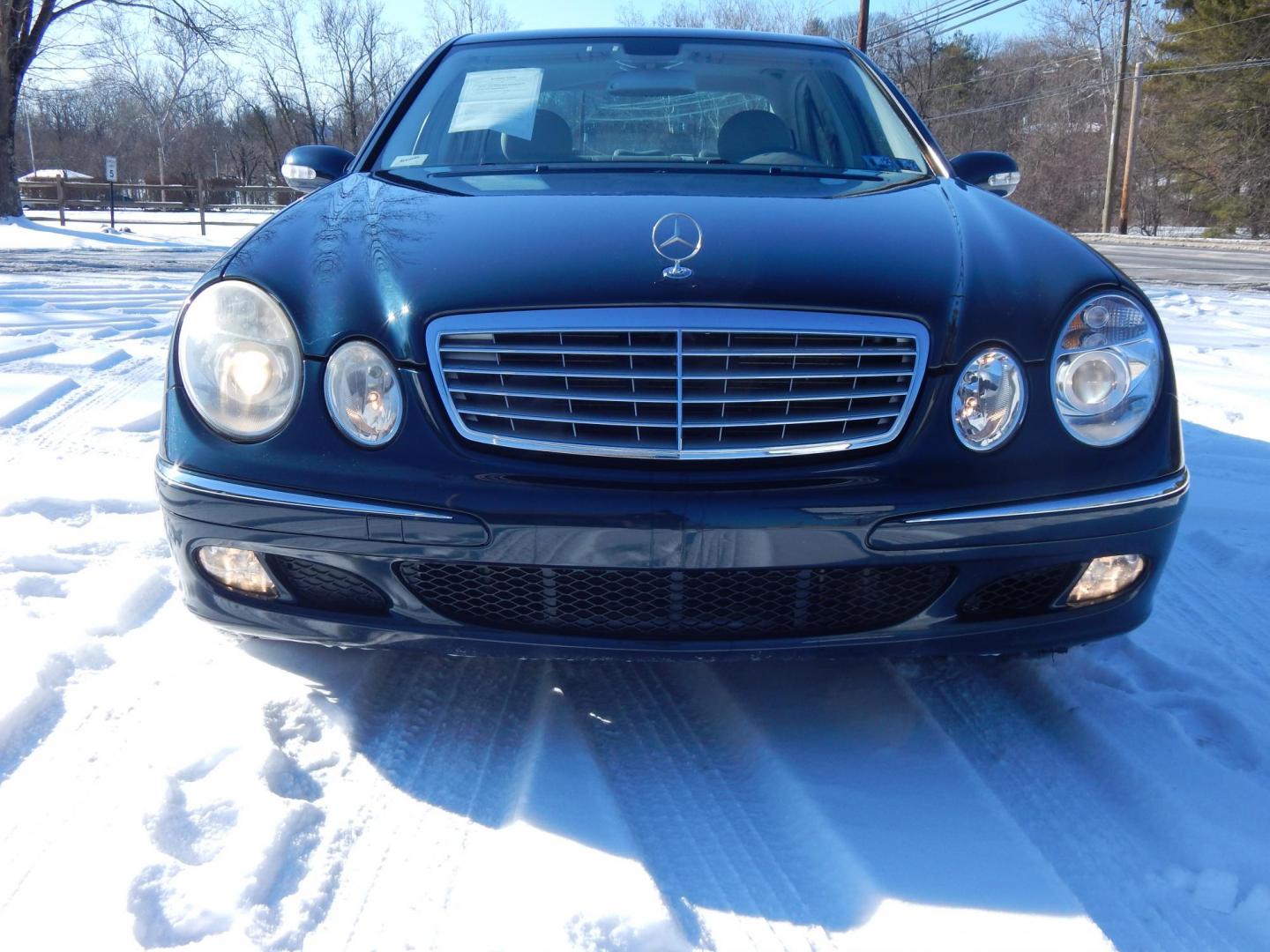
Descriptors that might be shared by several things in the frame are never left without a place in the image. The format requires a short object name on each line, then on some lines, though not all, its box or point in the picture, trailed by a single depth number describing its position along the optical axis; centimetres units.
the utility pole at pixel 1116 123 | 3350
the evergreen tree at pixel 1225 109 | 3198
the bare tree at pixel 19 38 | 2245
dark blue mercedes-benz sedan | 184
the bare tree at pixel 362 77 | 4366
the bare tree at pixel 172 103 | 5291
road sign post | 2639
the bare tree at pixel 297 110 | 4653
